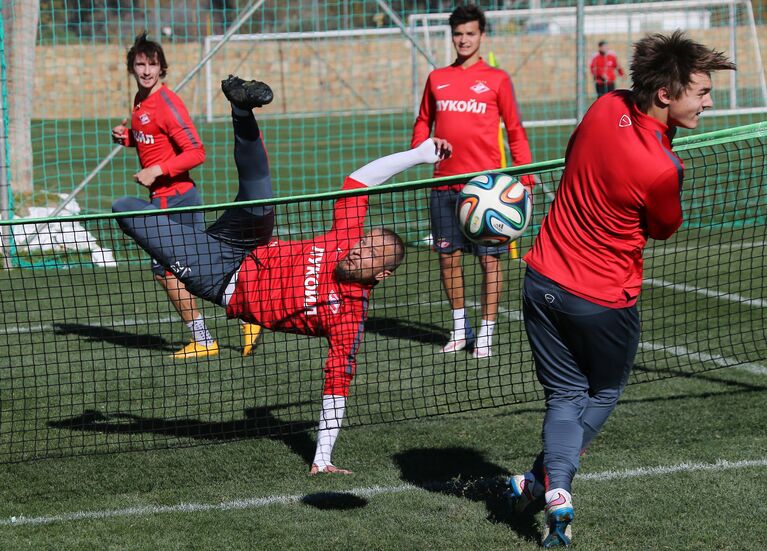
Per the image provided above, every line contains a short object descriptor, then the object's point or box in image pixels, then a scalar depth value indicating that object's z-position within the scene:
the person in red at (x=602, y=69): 25.16
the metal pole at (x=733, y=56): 23.07
